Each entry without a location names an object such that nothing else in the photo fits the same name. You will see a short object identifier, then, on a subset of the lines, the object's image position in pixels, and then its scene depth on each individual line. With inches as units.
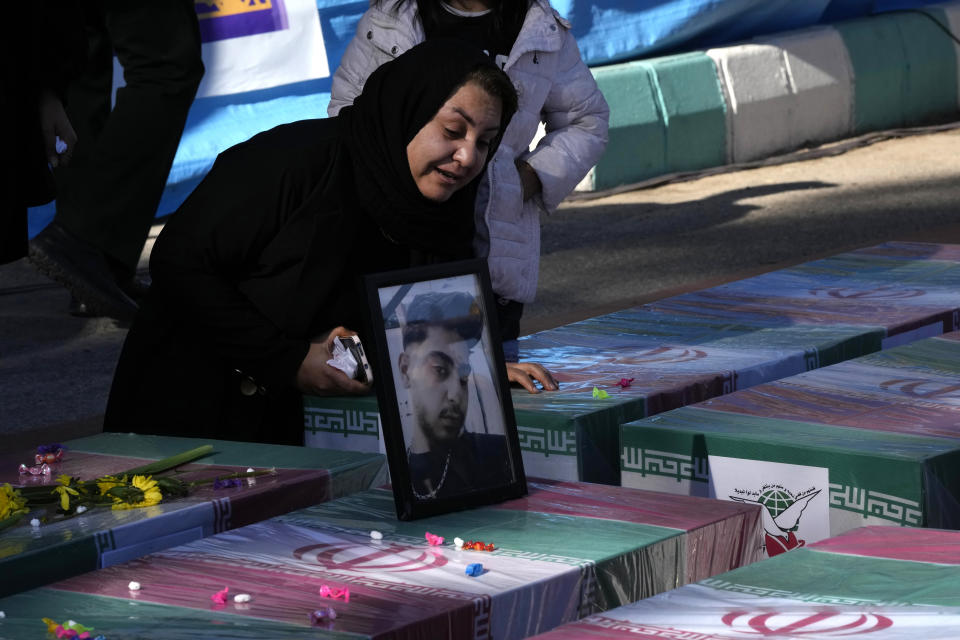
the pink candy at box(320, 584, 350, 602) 133.8
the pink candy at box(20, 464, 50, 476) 180.5
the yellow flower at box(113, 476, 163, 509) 164.8
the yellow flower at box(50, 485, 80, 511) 163.3
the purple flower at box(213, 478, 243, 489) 171.2
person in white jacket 267.7
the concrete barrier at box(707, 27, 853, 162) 690.4
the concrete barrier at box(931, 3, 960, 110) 782.1
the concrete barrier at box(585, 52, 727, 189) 643.6
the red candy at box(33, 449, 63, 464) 185.4
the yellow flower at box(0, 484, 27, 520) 161.5
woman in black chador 218.8
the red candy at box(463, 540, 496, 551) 146.5
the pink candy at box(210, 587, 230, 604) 134.2
